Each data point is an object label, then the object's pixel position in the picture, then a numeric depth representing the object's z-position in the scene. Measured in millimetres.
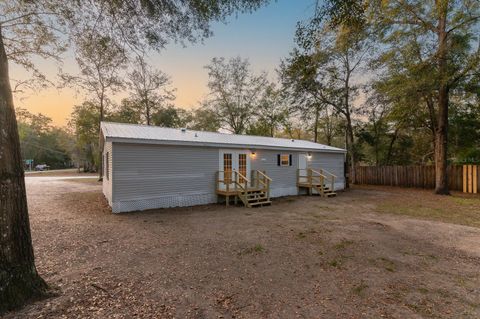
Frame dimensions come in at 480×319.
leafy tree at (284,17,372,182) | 16250
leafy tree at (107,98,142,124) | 25609
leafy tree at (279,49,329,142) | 17562
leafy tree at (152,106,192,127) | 26969
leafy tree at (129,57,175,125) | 24156
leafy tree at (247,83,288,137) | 27641
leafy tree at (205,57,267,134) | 26359
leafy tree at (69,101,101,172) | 24969
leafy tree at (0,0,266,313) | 2744
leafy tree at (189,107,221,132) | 27203
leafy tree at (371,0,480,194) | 10953
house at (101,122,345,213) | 8203
